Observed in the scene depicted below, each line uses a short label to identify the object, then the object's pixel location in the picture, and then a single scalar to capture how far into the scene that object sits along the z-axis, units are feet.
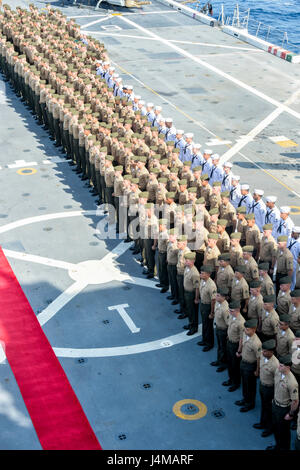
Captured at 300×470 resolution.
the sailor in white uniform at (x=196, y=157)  66.81
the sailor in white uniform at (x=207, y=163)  65.26
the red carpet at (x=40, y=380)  40.45
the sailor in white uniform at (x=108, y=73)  90.64
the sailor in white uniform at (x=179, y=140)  70.18
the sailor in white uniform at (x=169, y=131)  72.84
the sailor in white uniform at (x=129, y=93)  83.13
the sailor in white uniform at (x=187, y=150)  69.05
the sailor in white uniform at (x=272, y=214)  55.26
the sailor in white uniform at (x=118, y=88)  86.74
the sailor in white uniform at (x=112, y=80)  89.45
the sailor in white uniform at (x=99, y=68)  93.66
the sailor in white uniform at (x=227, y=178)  62.08
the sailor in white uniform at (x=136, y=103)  80.69
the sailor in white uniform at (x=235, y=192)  59.06
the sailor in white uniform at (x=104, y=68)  92.27
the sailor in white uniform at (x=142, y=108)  78.32
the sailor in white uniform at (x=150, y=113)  77.41
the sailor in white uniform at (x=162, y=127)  74.02
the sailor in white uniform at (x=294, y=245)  51.49
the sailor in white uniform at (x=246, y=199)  57.52
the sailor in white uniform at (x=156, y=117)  76.18
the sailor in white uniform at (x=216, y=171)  63.87
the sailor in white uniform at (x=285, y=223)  53.88
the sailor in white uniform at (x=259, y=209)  56.39
